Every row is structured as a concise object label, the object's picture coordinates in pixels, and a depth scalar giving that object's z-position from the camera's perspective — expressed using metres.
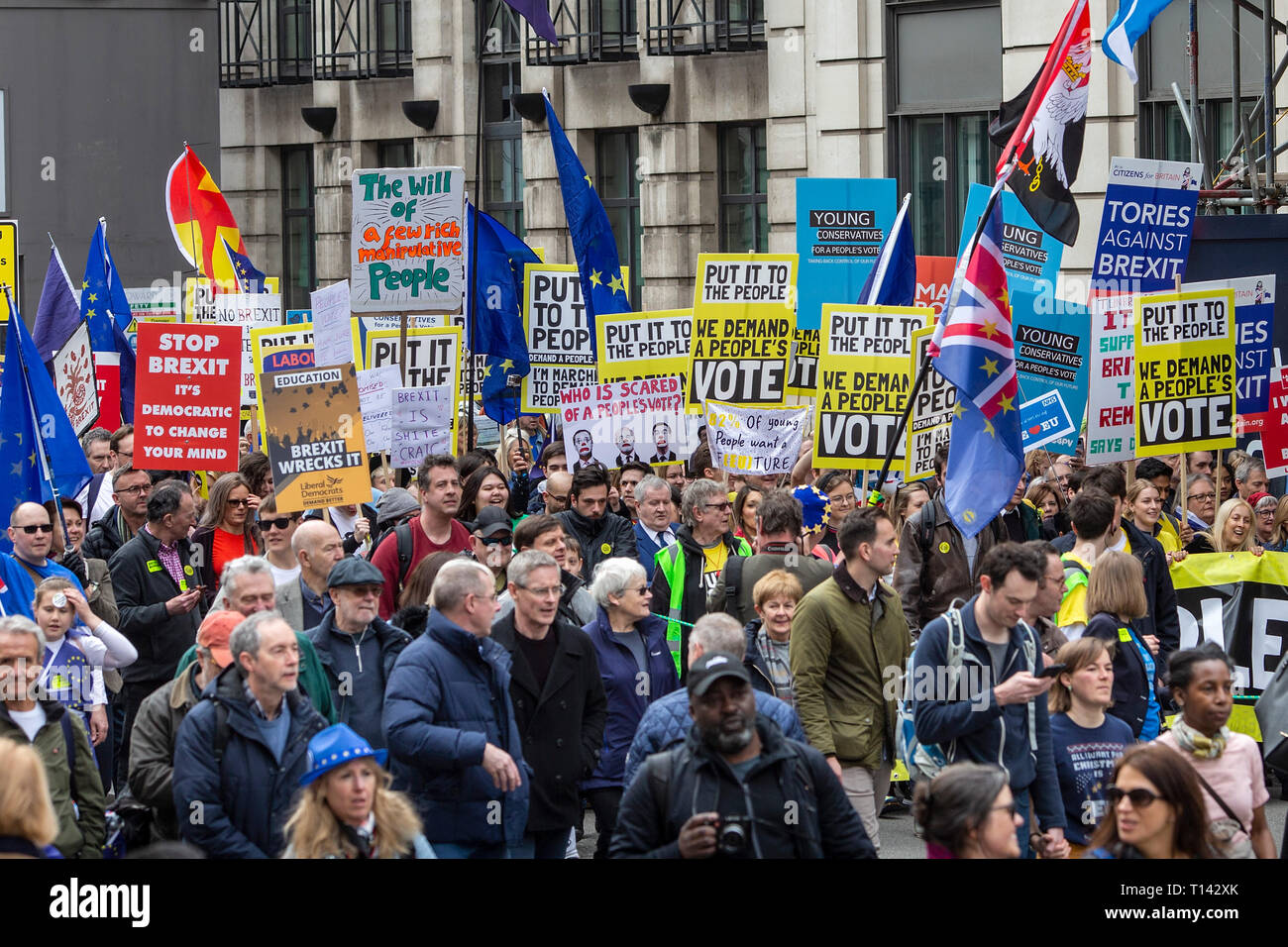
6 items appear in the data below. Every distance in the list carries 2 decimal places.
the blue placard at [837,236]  17.14
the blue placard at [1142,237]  15.06
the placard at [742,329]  14.94
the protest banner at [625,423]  15.12
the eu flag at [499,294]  16.89
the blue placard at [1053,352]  14.92
